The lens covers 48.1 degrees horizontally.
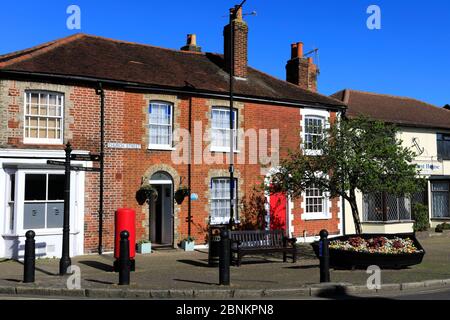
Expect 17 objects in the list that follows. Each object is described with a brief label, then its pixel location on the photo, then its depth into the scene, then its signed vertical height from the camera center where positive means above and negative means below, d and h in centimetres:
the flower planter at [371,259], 1284 -161
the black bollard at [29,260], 1048 -131
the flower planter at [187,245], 1727 -167
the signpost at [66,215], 1160 -42
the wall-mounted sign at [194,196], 1770 +1
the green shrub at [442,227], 2397 -152
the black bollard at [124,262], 1019 -132
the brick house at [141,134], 1507 +212
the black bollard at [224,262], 1043 -136
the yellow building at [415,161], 2297 +193
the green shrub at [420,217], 2378 -103
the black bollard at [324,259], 1084 -137
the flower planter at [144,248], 1639 -167
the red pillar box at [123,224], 1235 -68
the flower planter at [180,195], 1753 +5
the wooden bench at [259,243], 1363 -133
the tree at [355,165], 1459 +92
